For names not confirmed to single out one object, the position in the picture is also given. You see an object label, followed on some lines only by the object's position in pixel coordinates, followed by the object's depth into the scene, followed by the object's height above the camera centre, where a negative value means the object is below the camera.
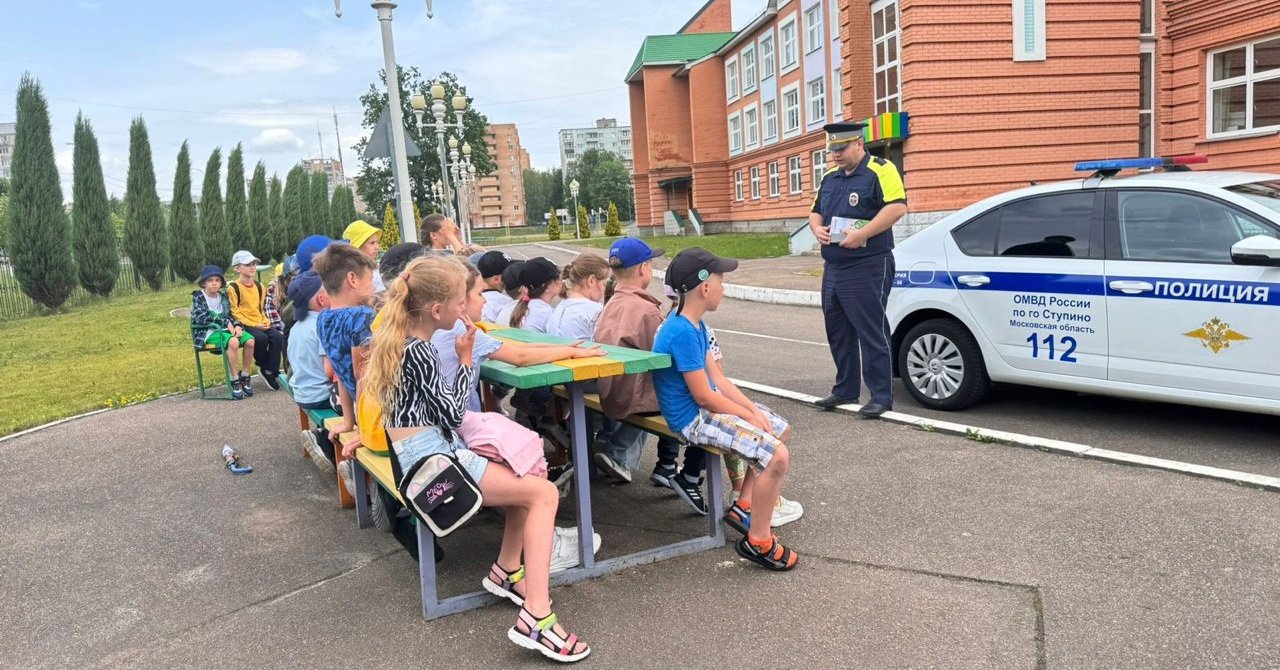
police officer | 6.63 -0.34
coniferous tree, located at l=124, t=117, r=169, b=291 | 30.80 +0.96
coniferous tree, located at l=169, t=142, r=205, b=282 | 33.28 +0.32
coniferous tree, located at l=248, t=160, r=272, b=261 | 42.67 +1.09
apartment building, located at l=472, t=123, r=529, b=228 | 154.38 +5.31
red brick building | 18.53 +2.15
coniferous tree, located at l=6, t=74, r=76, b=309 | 24.16 +1.33
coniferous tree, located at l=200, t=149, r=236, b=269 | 36.28 +0.70
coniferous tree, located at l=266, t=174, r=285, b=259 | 46.97 +0.98
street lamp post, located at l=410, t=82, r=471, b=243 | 21.75 +3.01
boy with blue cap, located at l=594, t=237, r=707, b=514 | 4.82 -0.63
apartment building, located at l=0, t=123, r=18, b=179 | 171.75 +21.65
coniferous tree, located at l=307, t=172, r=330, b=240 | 54.66 +1.52
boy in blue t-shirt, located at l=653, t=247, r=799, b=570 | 4.04 -0.93
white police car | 5.29 -0.72
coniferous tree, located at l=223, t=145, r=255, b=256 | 39.78 +1.50
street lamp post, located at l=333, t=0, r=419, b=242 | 12.13 +1.42
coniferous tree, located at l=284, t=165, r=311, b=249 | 50.31 +1.80
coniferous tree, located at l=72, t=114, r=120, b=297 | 26.81 +0.80
